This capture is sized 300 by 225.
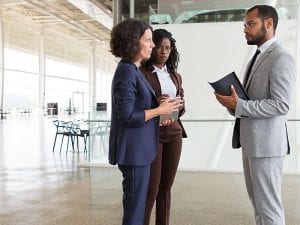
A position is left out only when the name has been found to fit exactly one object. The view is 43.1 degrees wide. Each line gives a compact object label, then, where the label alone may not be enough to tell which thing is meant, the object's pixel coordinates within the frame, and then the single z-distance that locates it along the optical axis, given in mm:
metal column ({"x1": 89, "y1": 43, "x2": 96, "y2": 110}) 36797
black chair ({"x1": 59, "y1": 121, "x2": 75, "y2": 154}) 10038
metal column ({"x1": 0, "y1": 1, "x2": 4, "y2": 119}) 21984
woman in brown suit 2475
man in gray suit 2027
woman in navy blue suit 2006
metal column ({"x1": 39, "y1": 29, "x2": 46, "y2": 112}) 27750
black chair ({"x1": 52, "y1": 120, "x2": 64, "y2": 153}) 11002
